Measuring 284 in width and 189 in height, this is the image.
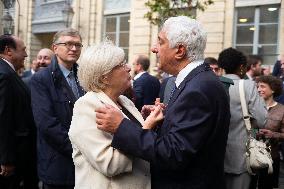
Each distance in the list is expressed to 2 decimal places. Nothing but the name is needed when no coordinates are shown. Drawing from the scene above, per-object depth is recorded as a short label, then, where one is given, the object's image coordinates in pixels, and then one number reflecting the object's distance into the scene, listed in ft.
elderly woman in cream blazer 5.26
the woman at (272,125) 11.08
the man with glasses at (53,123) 7.82
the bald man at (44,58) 14.28
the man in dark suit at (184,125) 4.93
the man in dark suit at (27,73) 22.83
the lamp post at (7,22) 39.37
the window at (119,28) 37.51
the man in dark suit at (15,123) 9.20
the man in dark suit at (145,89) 14.80
